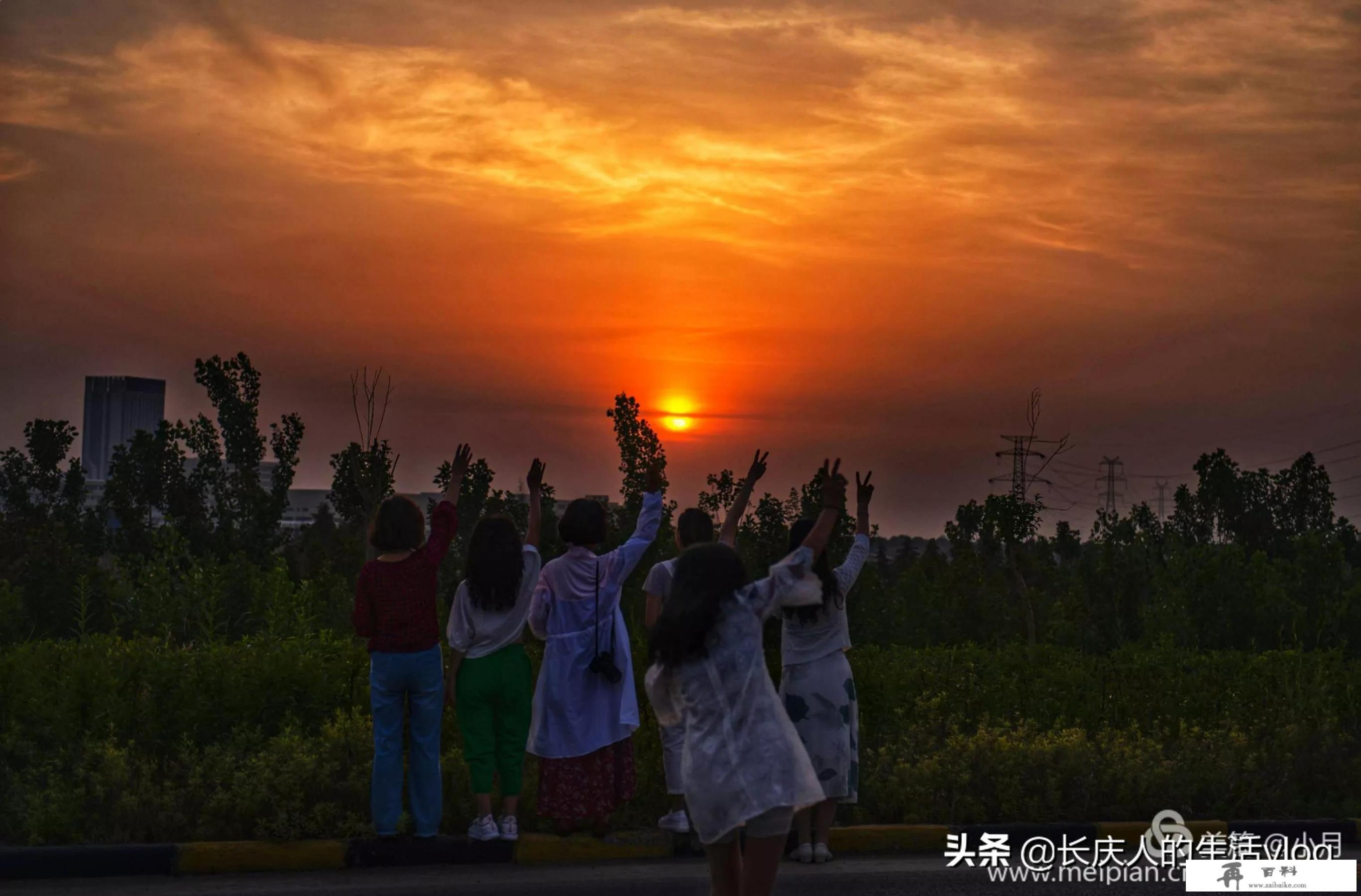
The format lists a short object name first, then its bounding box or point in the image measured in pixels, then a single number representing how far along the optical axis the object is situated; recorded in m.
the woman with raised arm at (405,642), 8.62
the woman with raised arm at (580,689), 8.86
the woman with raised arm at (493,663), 8.73
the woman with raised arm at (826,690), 8.55
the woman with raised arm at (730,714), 5.76
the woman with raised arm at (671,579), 8.21
